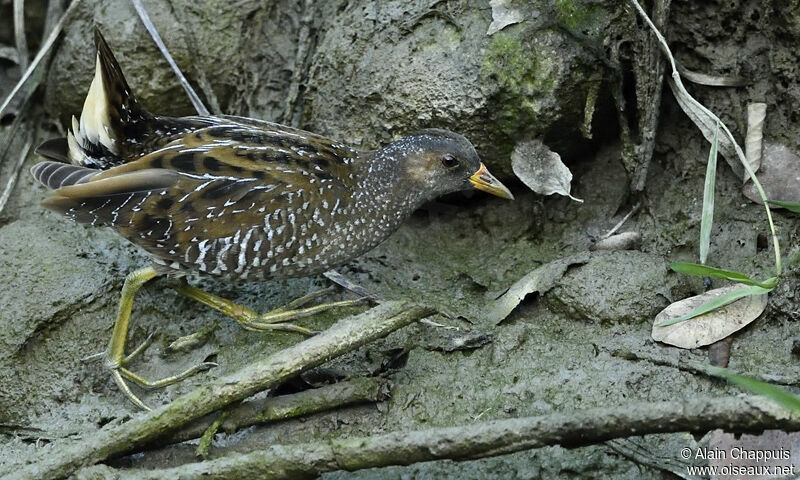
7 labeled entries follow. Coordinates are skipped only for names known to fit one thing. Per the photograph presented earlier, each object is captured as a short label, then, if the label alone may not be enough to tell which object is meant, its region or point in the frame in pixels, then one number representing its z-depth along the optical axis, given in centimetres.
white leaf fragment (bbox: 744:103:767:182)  871
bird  856
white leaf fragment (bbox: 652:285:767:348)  800
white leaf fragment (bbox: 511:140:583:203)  948
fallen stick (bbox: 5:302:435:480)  717
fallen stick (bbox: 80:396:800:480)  618
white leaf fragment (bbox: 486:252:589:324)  887
